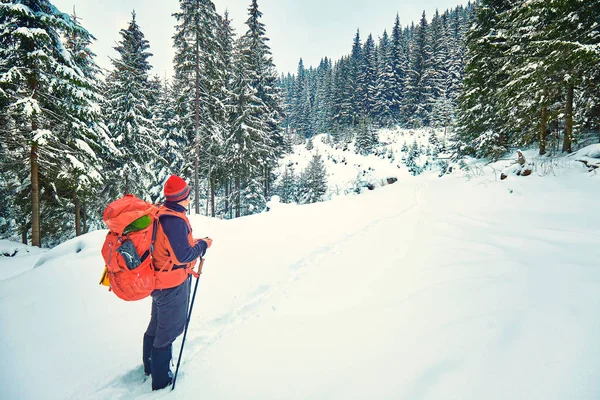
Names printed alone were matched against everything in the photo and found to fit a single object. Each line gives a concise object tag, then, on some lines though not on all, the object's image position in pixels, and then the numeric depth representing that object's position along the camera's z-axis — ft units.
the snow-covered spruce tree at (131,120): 52.26
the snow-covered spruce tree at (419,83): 141.18
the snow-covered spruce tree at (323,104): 191.39
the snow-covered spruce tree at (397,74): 158.40
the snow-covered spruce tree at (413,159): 88.53
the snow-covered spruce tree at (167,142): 66.44
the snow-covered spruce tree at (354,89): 164.35
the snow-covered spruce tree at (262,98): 66.64
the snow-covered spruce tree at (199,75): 50.85
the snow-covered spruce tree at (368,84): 161.58
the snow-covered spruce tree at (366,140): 121.37
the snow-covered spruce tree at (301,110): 210.79
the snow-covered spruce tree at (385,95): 156.15
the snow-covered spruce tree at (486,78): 44.70
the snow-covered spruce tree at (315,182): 81.93
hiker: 8.27
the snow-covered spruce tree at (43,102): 29.67
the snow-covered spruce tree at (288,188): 97.50
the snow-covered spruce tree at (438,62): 131.89
